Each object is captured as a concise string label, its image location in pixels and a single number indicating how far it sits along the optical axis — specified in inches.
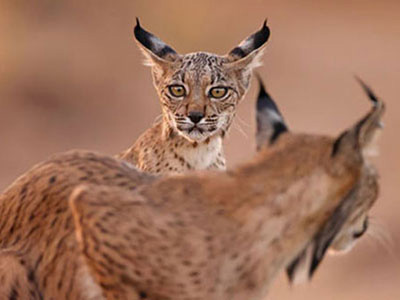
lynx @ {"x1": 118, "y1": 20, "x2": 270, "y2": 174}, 760.3
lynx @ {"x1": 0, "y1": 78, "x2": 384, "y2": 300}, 503.5
